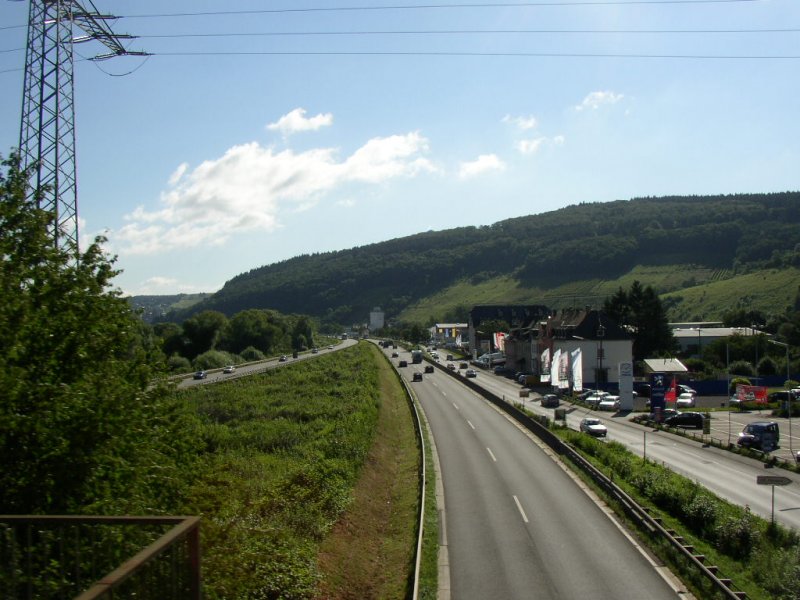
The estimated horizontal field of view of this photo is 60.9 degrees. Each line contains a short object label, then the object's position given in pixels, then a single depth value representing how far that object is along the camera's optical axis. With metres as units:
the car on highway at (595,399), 59.31
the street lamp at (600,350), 70.69
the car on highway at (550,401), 59.31
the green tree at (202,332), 115.12
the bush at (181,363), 92.68
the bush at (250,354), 115.94
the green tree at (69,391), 10.57
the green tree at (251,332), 125.00
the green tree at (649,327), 92.00
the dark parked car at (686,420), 47.59
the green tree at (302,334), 159.38
